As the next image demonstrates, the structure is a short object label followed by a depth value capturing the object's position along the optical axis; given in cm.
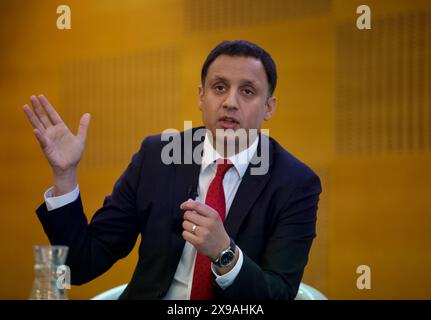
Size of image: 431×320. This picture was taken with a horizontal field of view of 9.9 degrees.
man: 466
